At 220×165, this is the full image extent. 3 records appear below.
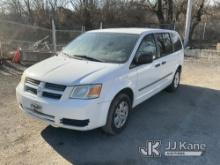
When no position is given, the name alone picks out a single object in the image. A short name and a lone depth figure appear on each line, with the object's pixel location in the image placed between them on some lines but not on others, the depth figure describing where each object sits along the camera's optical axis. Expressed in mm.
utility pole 14406
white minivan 3895
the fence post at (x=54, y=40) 11725
